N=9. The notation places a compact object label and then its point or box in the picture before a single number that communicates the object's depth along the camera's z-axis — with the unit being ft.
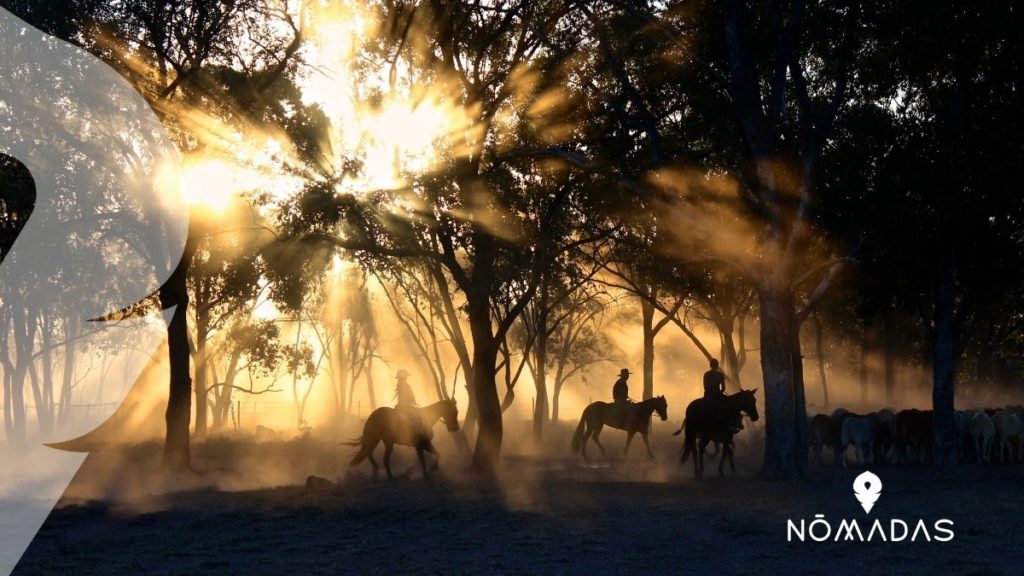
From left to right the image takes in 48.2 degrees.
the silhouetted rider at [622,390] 113.33
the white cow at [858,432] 107.04
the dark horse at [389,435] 92.43
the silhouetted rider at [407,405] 92.84
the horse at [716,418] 90.89
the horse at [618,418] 111.24
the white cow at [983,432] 105.91
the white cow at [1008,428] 107.34
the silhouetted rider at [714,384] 92.43
